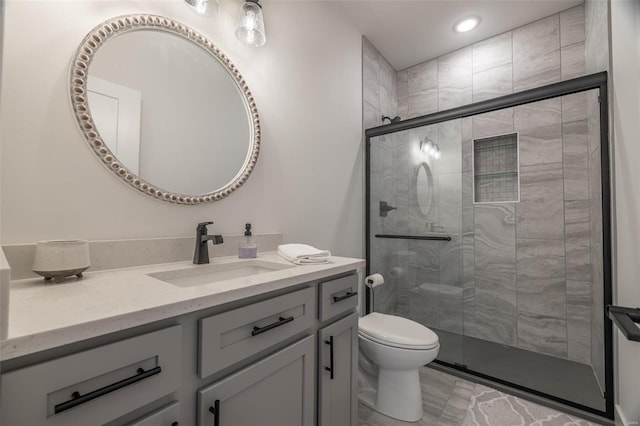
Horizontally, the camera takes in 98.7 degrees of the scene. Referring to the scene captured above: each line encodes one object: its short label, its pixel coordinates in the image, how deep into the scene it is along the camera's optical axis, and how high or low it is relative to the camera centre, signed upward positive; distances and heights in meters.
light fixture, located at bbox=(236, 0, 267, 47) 1.36 +0.97
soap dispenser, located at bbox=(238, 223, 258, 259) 1.31 -0.14
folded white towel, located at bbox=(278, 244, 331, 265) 1.19 -0.16
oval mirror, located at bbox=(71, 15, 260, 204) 0.98 +0.45
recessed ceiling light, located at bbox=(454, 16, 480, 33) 2.25 +1.64
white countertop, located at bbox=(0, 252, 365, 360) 0.47 -0.20
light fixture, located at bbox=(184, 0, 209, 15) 1.21 +0.95
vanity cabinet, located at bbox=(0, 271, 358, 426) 0.49 -0.36
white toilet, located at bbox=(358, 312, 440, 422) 1.46 -0.79
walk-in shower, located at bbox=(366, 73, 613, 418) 2.00 -0.14
